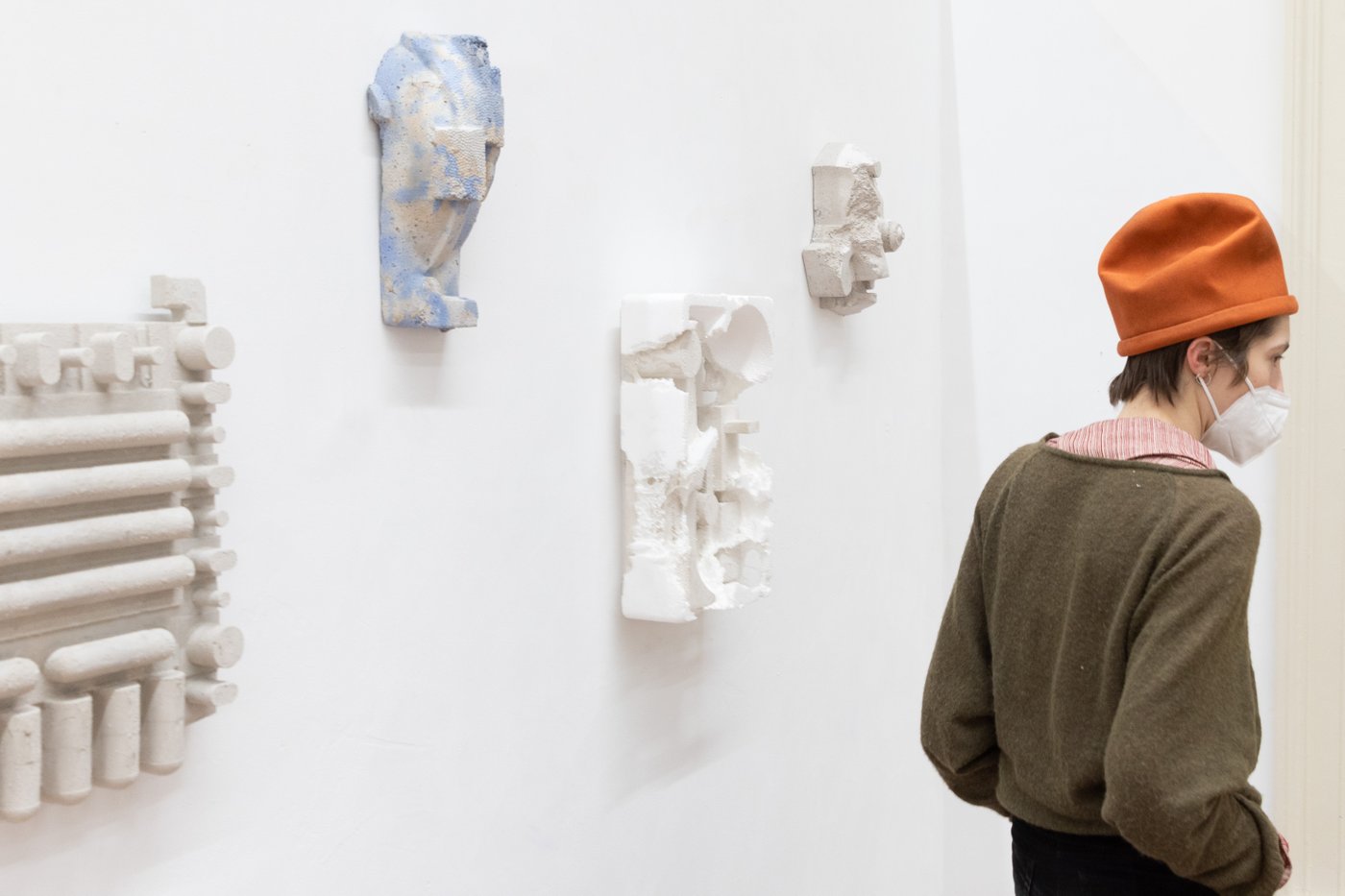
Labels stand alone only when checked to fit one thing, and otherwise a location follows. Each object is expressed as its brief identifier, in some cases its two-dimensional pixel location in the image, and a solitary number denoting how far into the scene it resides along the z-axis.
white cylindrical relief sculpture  1.33
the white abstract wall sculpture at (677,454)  2.29
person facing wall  1.57
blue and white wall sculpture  1.78
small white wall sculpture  2.98
